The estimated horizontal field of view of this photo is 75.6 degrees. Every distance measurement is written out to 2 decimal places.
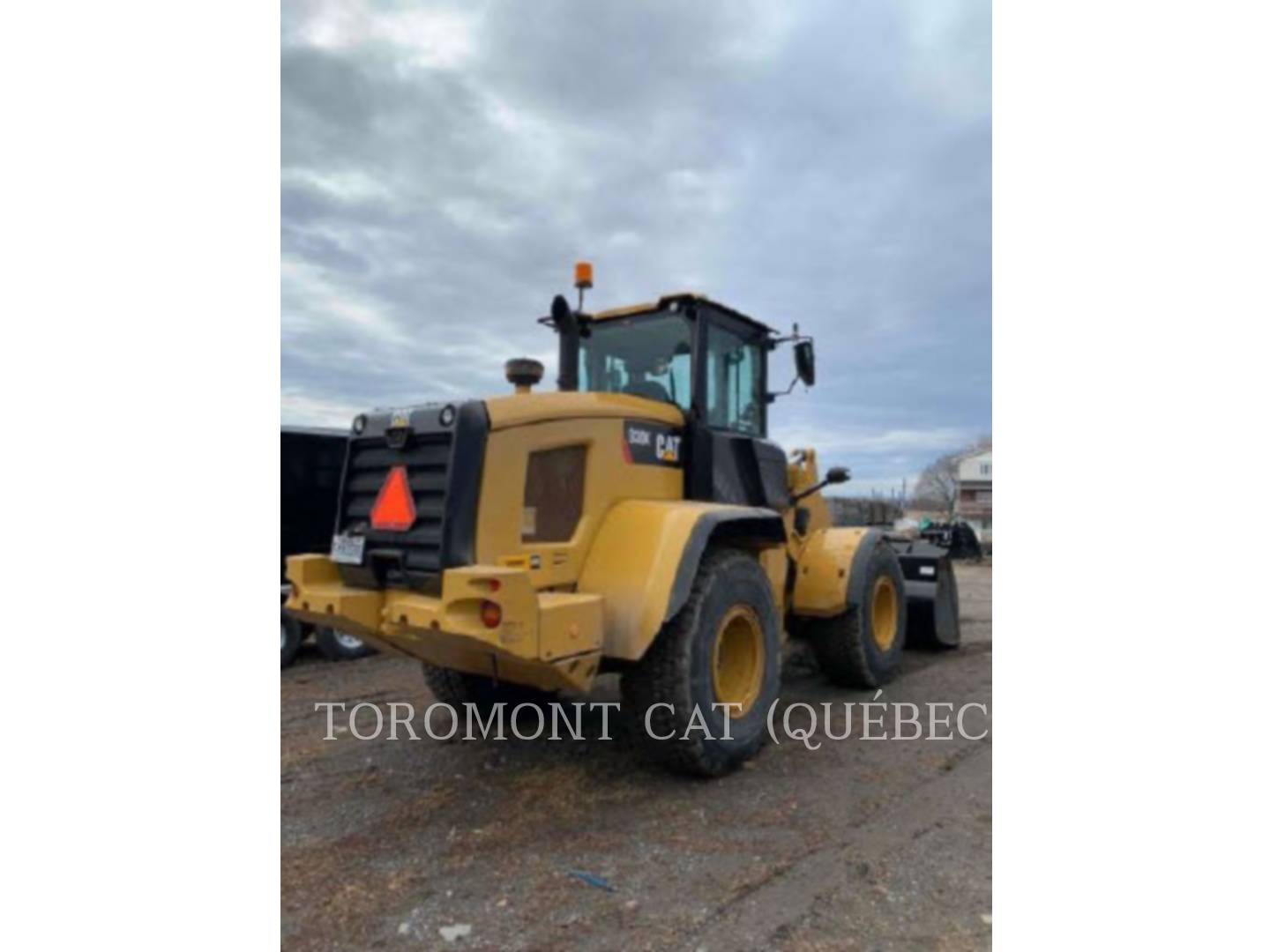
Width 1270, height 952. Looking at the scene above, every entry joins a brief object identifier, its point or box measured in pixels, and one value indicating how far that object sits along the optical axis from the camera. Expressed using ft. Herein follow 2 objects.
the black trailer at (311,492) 25.72
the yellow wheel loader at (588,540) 11.57
